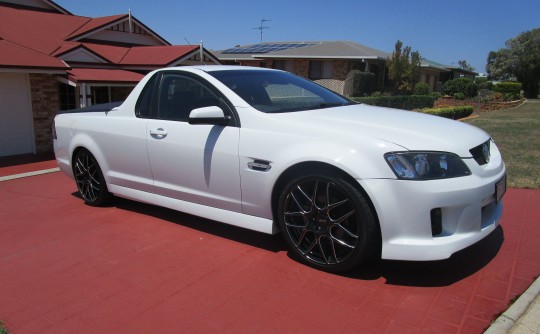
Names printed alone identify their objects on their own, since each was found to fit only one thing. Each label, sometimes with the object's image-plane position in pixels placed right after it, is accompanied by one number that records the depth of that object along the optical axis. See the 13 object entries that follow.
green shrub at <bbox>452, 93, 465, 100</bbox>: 34.03
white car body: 3.29
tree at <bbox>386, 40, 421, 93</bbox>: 31.91
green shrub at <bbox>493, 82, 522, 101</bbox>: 38.16
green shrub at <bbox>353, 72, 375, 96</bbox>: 30.31
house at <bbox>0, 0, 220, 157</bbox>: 10.14
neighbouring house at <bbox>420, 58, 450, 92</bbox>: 38.15
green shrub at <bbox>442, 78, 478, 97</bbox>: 36.69
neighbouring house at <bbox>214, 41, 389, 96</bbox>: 31.41
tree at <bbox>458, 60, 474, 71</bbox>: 106.19
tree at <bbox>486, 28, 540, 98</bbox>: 48.28
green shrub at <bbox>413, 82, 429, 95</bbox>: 31.45
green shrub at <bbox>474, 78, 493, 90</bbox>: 40.36
